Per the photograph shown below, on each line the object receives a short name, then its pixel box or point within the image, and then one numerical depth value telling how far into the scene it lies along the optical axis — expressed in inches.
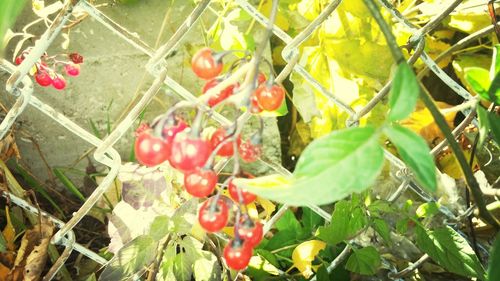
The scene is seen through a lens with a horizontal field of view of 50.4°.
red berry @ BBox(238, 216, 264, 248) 6.8
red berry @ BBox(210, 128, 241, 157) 6.6
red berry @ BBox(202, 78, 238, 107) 6.9
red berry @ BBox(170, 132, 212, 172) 5.5
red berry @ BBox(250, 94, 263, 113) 7.1
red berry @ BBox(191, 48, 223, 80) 6.2
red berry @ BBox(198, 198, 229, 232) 6.6
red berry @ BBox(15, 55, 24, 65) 12.6
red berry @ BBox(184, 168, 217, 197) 6.2
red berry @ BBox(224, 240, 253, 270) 6.8
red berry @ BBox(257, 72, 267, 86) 7.3
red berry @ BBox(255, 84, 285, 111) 6.7
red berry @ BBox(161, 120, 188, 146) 5.8
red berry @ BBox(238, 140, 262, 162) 6.8
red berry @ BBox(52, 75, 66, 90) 12.7
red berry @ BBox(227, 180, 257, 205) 6.9
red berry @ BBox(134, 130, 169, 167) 5.8
